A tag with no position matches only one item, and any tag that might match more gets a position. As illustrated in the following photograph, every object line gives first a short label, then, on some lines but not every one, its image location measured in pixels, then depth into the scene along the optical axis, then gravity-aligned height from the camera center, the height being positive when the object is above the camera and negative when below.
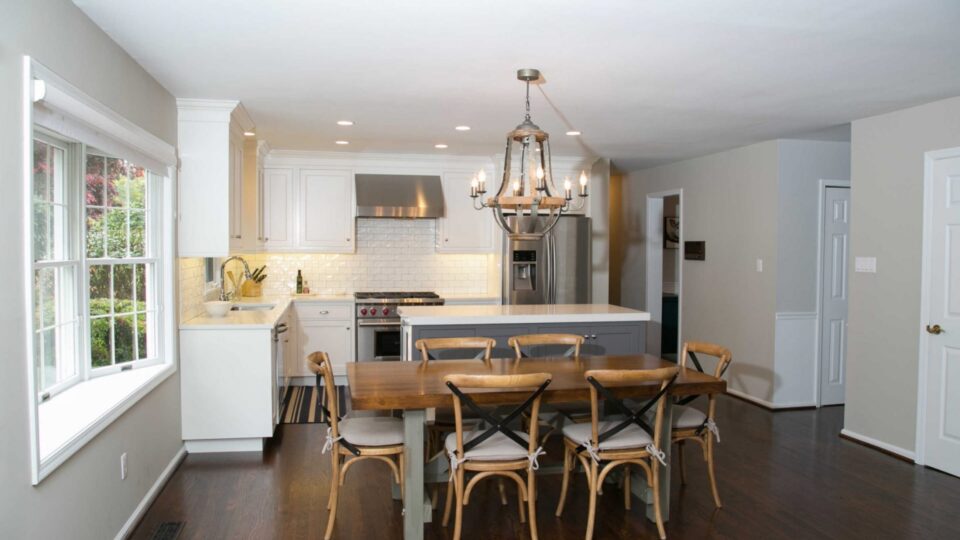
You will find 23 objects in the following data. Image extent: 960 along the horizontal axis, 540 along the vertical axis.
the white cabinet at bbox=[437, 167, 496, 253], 7.06 +0.35
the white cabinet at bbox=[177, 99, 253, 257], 4.44 +0.52
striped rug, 5.37 -1.30
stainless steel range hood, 6.68 +0.60
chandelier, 3.59 +0.37
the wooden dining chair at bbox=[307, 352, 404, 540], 3.23 -0.90
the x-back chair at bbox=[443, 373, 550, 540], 2.96 -0.89
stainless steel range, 6.53 -0.69
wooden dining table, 3.00 -0.63
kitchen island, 4.73 -0.49
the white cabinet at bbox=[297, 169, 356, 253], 6.80 +0.45
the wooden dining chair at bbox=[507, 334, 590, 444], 3.88 -0.89
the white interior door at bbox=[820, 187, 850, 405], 5.93 -0.30
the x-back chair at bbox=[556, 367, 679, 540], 3.05 -0.88
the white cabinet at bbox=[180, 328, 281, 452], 4.40 -0.89
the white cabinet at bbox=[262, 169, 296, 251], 6.70 +0.46
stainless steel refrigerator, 6.69 -0.11
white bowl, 4.73 -0.38
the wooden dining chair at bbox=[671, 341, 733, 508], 3.64 -0.92
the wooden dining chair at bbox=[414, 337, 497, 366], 3.99 -0.54
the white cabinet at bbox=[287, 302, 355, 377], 6.52 -0.76
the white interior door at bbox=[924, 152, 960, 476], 4.23 -0.41
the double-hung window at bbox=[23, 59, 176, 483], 2.50 -0.05
